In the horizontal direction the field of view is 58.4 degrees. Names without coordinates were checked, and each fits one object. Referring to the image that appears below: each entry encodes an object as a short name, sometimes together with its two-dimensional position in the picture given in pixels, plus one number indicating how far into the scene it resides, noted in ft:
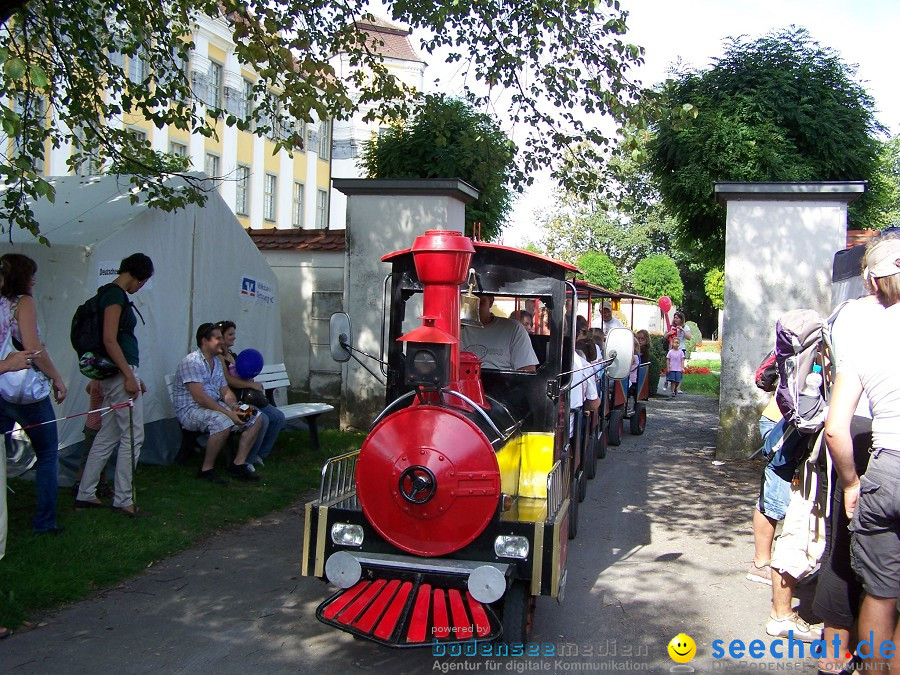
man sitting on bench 24.22
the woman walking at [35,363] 16.60
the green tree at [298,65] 23.48
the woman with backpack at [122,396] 19.11
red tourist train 12.32
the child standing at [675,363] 58.39
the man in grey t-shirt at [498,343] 18.01
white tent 23.24
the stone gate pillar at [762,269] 30.76
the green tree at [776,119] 38.27
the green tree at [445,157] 36.06
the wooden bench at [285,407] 28.24
